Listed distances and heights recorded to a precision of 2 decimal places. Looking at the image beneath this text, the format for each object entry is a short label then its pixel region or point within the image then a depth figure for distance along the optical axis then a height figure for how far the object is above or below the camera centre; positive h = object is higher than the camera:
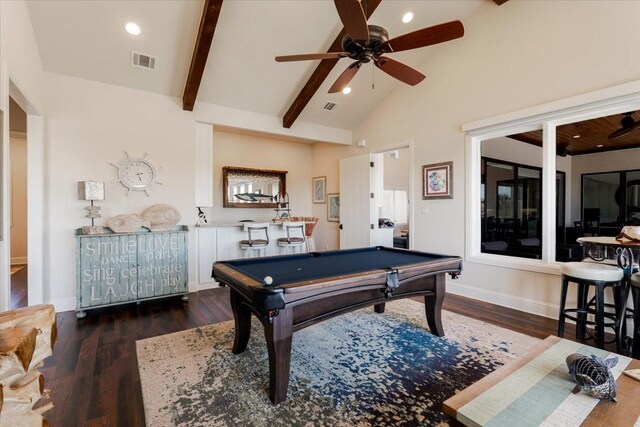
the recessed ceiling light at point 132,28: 3.56 +2.22
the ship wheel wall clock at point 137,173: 4.28 +0.56
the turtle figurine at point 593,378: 1.34 -0.77
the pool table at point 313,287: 1.94 -0.55
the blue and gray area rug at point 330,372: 1.89 -1.29
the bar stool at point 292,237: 5.41 -0.50
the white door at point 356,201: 5.91 +0.20
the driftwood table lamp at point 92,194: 3.87 +0.22
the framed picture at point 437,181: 4.48 +0.47
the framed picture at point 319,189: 7.43 +0.56
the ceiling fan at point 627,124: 3.46 +1.04
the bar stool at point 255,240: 5.02 -0.52
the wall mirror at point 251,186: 6.73 +0.58
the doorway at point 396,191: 8.30 +0.58
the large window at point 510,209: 4.46 +0.03
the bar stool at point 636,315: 2.38 -0.85
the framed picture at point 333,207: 7.02 +0.09
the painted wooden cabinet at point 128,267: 3.65 -0.74
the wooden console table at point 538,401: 1.23 -0.86
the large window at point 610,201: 4.34 +0.16
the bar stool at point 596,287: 2.63 -0.71
